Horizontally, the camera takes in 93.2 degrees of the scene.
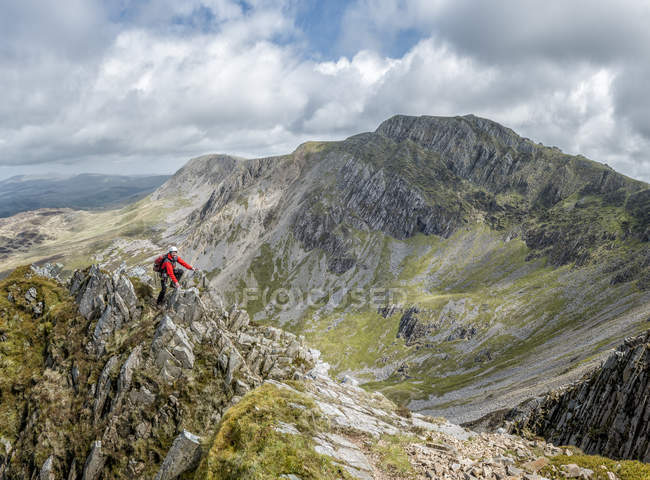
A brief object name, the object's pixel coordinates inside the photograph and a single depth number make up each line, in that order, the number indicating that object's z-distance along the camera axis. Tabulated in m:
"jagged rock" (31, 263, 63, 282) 33.49
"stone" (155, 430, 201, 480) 13.36
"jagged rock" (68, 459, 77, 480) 20.31
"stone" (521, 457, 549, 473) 13.82
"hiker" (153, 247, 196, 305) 22.75
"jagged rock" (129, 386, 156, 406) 21.72
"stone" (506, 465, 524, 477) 13.50
